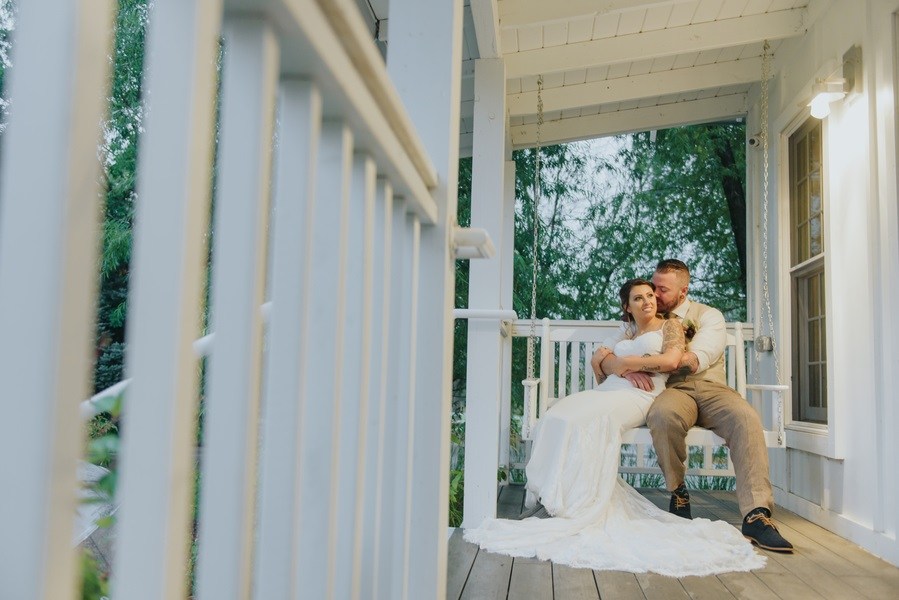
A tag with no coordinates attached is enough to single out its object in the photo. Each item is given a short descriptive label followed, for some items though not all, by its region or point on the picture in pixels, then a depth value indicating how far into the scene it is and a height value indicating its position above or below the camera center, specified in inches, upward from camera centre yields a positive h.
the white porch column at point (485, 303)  141.7 +12.2
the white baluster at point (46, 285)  12.8 +1.2
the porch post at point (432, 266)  54.7 +7.1
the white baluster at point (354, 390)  36.8 -0.9
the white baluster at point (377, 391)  41.8 -1.0
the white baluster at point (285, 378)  26.8 -0.3
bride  116.1 -20.5
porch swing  150.7 +1.1
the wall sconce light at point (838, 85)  141.5 +50.5
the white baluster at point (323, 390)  31.0 -0.8
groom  133.5 -5.8
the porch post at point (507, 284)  197.2 +22.5
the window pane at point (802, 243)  178.2 +29.5
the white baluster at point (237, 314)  22.4 +1.4
